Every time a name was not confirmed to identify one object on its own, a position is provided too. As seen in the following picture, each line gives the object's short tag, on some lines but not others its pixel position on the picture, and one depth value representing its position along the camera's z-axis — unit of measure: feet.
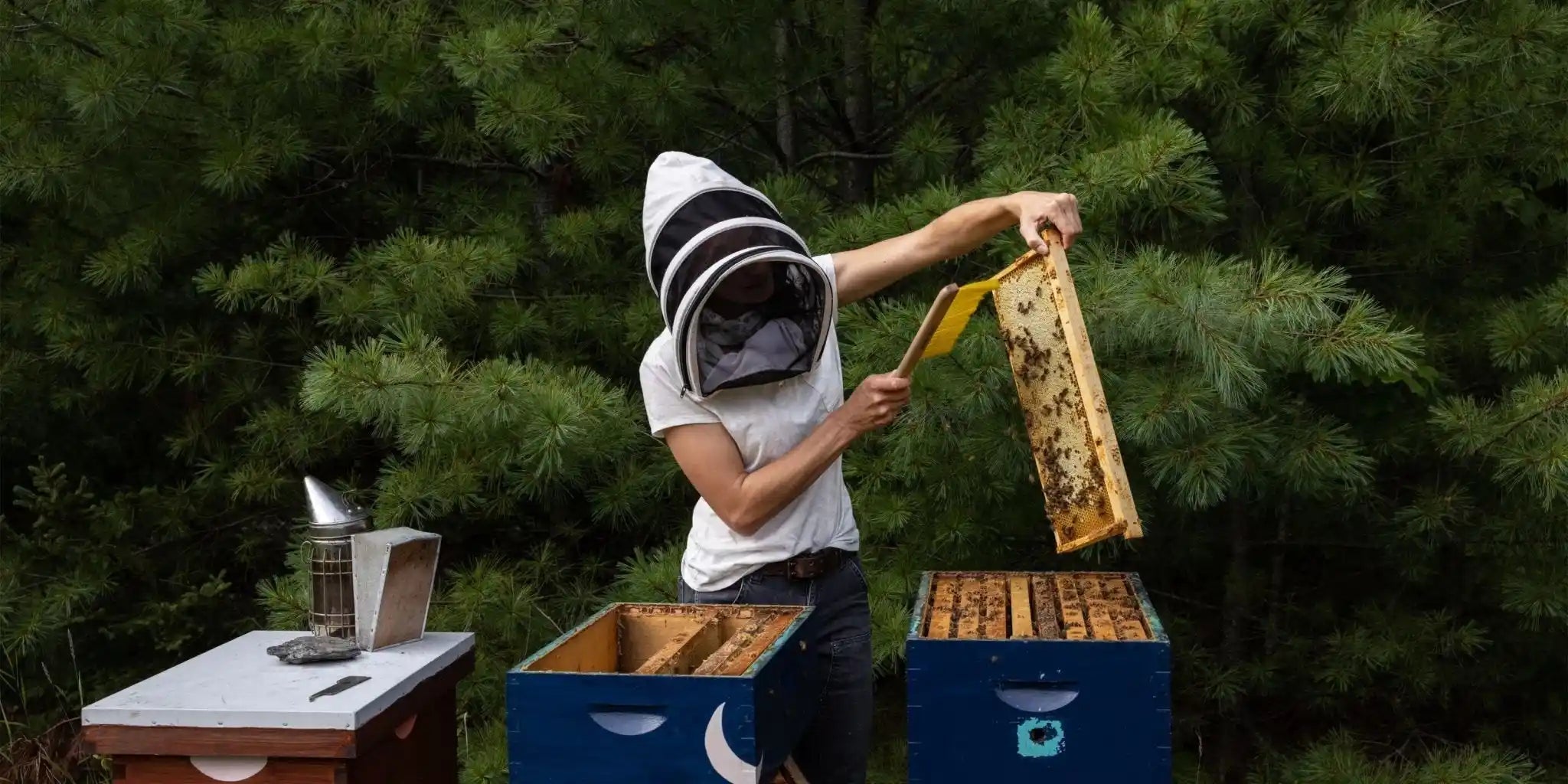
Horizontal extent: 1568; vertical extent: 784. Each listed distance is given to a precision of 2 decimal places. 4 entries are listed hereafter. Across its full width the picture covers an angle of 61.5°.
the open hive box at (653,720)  6.01
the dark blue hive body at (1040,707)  6.60
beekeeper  7.38
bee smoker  7.96
